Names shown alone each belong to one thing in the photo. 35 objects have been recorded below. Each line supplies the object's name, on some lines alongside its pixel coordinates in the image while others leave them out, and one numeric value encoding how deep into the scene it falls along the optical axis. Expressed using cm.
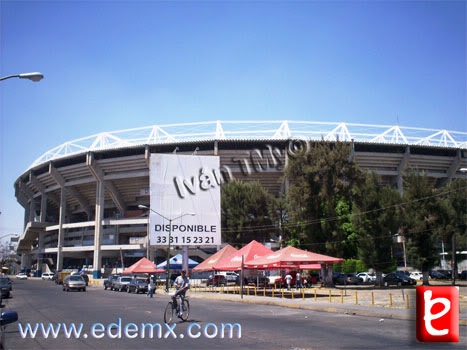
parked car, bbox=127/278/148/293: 3875
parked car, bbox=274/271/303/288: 3999
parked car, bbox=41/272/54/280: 7744
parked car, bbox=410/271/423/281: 5498
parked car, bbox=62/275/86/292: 3900
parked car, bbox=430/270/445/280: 5034
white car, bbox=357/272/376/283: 5094
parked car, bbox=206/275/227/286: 4959
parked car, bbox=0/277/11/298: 2893
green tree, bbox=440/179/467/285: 4156
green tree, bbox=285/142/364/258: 3962
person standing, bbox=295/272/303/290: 3628
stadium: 6456
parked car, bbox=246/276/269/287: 4546
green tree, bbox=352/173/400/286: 3953
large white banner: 4216
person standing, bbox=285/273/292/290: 3570
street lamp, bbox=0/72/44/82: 1302
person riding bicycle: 1396
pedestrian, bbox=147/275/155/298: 3203
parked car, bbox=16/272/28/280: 8156
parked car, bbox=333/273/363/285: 4659
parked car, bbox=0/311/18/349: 604
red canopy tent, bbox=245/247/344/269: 2800
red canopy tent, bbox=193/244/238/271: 3796
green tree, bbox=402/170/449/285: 3969
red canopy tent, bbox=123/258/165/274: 4807
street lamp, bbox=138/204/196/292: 3906
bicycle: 1370
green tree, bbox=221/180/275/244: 5481
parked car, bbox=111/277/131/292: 4300
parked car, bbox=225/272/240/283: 5341
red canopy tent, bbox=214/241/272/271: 3238
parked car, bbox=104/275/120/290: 4609
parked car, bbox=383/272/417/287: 4422
